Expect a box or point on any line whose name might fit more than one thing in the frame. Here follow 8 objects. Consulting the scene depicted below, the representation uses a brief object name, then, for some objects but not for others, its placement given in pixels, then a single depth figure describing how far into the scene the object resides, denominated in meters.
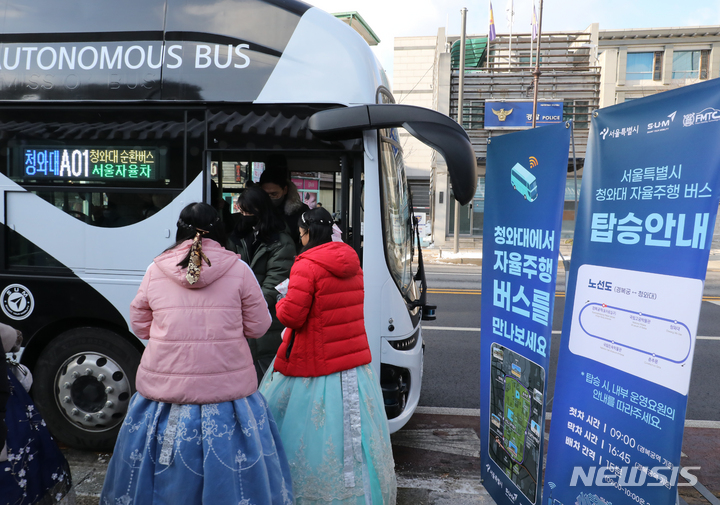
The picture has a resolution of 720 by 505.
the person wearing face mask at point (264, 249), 3.59
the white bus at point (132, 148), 3.66
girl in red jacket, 2.83
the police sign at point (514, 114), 21.30
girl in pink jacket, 2.38
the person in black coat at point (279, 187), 4.44
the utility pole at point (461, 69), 18.85
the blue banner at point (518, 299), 2.79
